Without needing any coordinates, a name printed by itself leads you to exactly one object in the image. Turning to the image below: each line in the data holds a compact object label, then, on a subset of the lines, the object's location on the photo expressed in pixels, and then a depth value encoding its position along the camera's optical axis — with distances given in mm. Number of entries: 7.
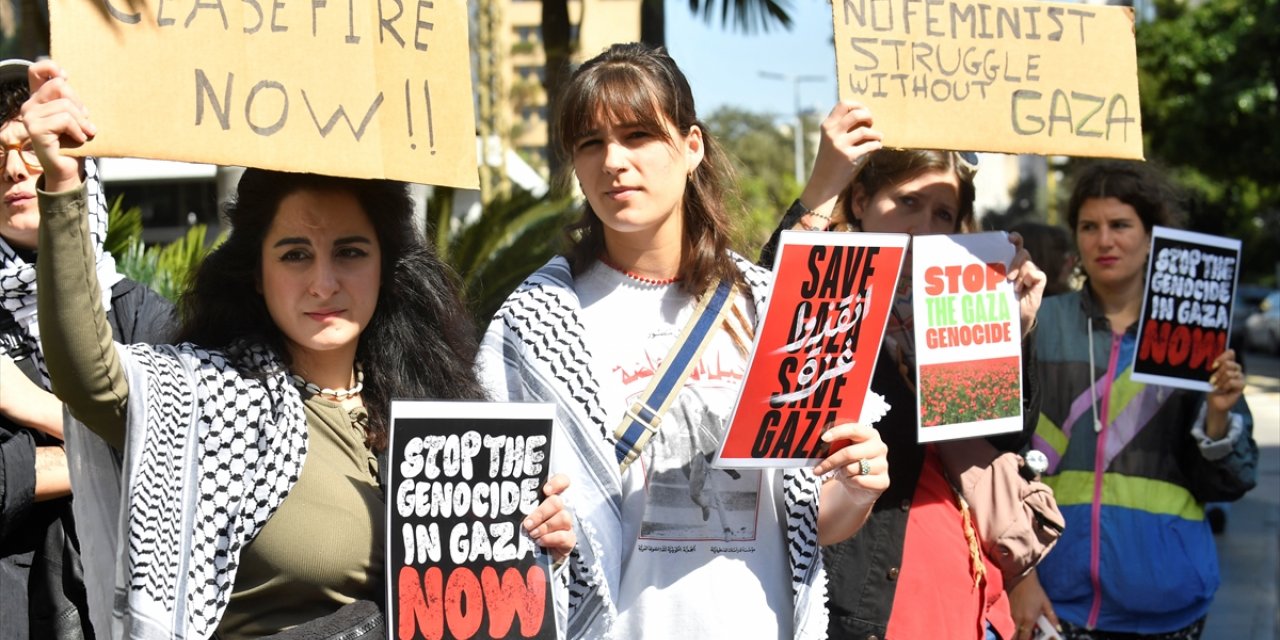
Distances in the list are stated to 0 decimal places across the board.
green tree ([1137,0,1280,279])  22391
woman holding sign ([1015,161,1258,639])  4211
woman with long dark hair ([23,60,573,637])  2350
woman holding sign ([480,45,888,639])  2785
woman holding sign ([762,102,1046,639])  3273
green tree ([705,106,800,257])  48938
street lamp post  50594
